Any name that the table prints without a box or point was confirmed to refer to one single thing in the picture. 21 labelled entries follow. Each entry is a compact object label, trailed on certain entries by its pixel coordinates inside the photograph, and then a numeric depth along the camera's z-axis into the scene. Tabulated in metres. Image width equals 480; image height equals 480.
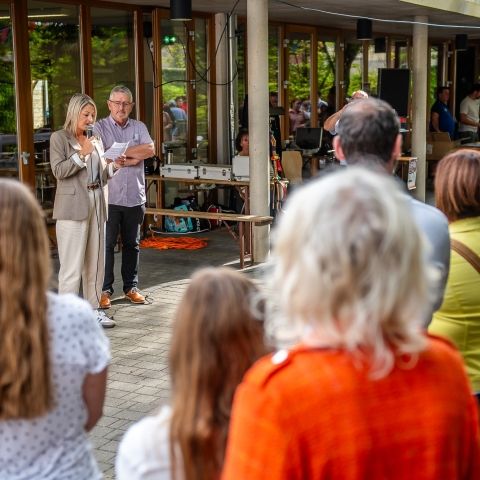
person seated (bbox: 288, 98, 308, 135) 14.81
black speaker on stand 14.23
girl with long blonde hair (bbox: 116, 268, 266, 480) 1.92
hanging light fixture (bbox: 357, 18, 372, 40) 13.78
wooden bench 8.97
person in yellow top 3.03
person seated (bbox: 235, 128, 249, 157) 11.09
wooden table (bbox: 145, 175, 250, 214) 10.52
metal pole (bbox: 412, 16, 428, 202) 13.38
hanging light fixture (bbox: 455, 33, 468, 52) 18.05
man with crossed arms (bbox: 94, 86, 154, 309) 7.23
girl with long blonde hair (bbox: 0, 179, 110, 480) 2.14
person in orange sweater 1.59
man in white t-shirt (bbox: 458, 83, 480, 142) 18.86
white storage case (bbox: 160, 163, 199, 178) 10.95
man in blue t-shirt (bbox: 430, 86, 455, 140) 17.86
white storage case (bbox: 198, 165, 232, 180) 10.67
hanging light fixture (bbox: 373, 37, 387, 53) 17.63
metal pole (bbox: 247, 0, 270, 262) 9.28
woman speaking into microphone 6.39
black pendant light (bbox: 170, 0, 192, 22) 9.62
